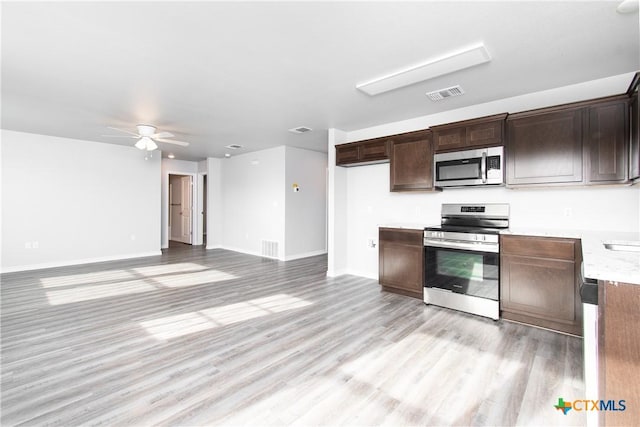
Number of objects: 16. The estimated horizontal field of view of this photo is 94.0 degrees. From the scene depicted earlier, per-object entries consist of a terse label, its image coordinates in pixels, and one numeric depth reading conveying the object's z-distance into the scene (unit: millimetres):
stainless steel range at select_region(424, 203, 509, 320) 3207
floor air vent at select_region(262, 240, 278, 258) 6879
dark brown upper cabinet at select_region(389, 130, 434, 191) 3980
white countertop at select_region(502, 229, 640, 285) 1216
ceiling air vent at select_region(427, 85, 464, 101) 3303
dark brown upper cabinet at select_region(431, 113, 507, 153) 3344
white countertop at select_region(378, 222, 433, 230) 3896
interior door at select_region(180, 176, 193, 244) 9070
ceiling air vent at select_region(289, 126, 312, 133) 5172
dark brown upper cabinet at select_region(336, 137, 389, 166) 4430
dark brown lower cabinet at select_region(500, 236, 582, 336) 2748
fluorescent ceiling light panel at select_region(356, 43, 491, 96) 2557
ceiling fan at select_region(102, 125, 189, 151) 4762
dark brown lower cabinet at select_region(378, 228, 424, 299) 3848
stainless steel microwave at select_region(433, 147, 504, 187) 3371
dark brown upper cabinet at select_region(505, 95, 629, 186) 2703
